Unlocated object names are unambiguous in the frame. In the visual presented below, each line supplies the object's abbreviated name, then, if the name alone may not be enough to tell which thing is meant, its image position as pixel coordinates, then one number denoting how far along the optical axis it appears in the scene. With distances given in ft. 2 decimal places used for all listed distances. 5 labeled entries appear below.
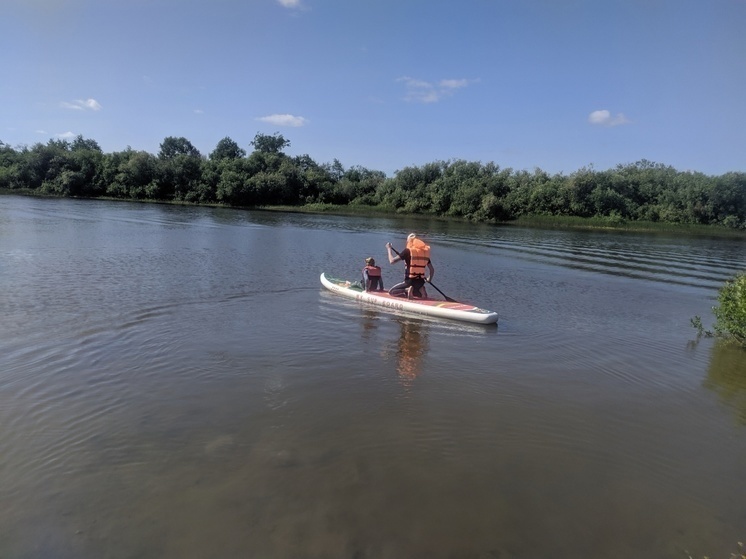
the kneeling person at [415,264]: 45.55
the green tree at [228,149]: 352.08
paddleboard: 40.98
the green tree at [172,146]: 392.88
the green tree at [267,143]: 366.63
